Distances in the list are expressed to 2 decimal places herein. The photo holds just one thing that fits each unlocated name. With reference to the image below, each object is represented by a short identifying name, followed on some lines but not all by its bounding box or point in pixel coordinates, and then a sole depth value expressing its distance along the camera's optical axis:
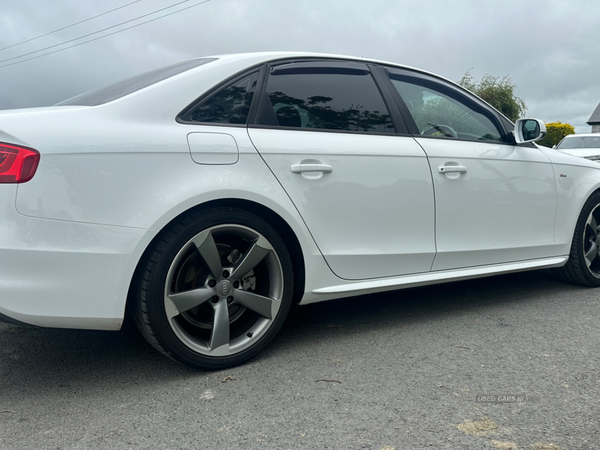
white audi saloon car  2.01
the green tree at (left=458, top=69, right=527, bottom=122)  34.53
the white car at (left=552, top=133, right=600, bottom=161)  12.38
